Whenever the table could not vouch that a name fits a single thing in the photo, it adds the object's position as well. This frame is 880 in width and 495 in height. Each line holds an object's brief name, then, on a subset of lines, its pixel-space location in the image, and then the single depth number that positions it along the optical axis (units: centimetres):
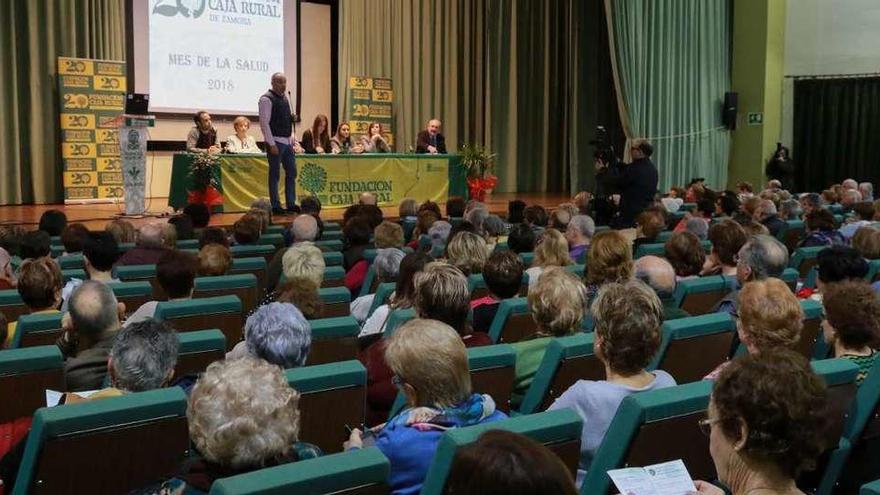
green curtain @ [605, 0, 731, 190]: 1326
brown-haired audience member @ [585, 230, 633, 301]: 391
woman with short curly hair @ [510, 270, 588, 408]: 302
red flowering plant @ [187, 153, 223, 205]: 924
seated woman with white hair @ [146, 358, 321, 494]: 172
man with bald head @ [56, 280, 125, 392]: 287
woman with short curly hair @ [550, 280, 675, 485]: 227
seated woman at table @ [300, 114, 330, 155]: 1151
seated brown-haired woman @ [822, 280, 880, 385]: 262
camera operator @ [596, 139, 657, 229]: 814
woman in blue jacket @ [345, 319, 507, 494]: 197
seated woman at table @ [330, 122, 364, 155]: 1180
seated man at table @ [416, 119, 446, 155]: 1243
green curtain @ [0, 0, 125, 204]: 1104
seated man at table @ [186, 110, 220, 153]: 980
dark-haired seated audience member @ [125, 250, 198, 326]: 377
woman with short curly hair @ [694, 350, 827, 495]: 156
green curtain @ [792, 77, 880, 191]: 1397
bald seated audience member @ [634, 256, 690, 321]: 360
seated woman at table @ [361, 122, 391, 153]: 1265
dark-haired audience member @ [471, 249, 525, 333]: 366
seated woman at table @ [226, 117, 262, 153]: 1043
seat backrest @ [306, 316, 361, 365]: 308
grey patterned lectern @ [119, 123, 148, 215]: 866
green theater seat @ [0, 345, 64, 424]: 254
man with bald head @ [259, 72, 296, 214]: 867
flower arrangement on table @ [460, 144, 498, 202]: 1195
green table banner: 955
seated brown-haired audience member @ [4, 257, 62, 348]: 357
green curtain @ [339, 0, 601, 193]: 1481
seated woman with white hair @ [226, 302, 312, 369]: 259
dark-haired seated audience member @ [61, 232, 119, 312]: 446
